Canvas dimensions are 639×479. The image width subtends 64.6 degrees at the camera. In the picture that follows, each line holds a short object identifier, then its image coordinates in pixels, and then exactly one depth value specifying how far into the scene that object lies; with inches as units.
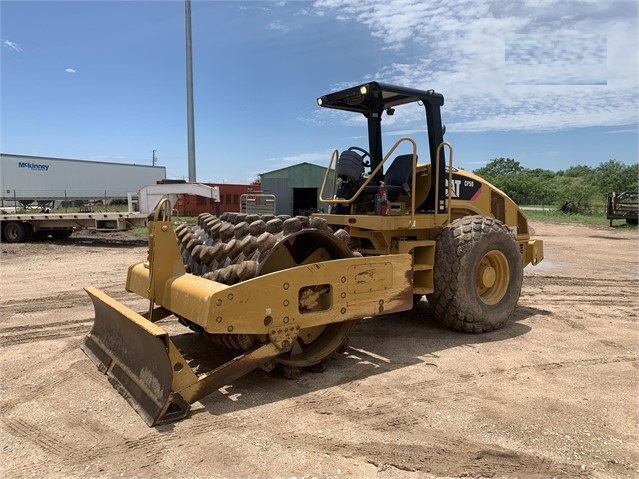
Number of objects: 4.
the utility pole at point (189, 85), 823.7
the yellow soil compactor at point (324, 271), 144.7
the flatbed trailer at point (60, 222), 619.5
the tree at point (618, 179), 1589.6
